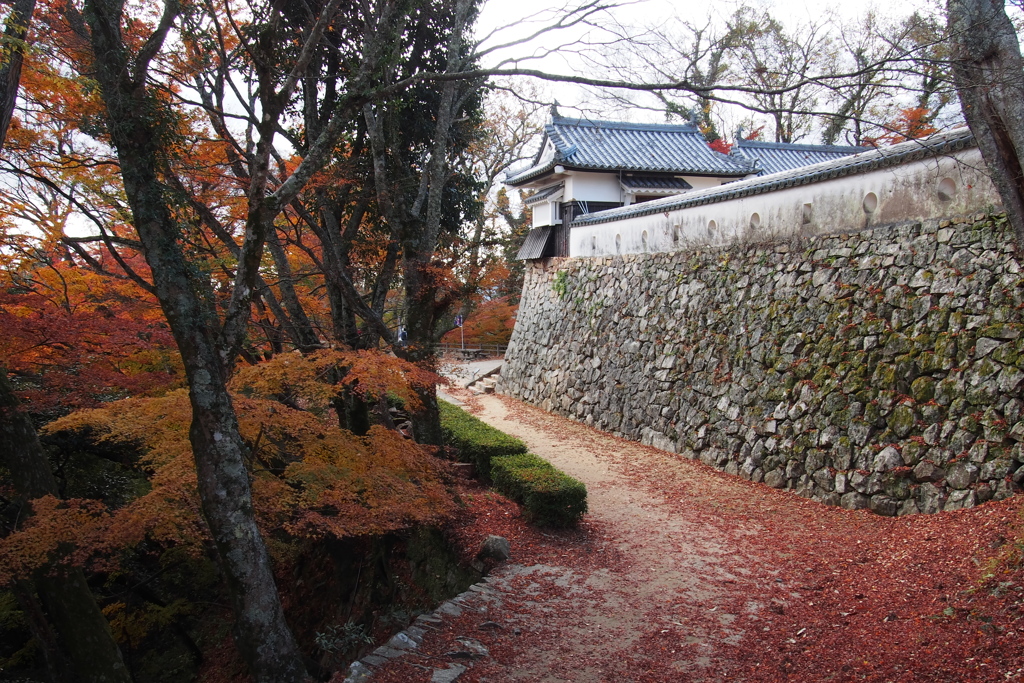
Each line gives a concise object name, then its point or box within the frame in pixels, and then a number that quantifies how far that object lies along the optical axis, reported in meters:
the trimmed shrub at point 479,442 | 9.47
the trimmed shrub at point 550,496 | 7.25
